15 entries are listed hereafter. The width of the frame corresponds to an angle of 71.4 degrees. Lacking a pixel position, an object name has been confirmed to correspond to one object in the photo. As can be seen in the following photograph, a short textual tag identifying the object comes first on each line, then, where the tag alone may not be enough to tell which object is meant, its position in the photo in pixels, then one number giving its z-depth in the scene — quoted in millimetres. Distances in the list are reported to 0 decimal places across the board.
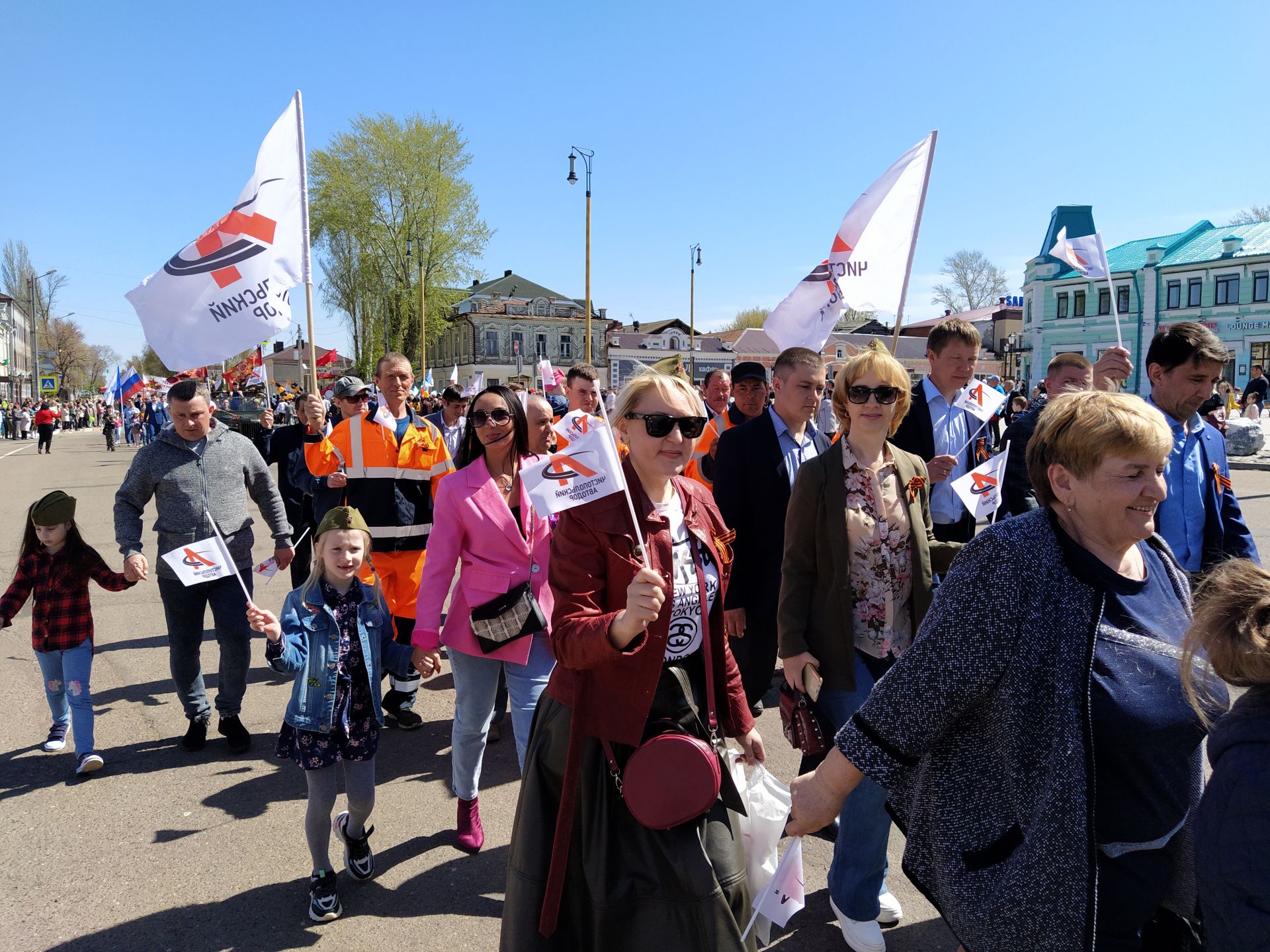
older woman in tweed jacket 1682
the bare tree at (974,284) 75125
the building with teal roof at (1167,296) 49969
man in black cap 6434
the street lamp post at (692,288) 48812
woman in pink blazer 3760
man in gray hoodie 4812
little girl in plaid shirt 4637
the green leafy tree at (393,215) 43031
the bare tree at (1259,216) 59219
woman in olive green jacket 3045
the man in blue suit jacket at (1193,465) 3633
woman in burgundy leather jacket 2352
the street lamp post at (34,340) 42356
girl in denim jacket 3328
